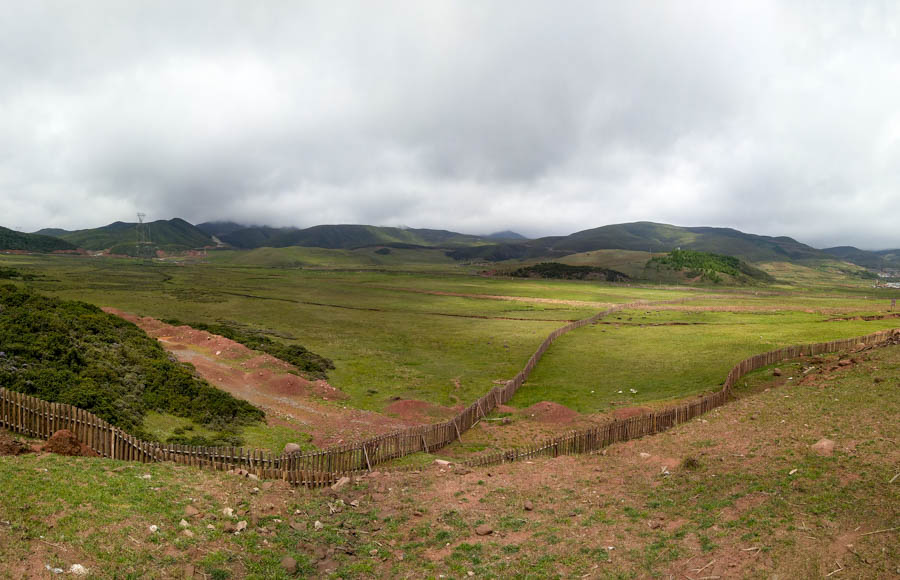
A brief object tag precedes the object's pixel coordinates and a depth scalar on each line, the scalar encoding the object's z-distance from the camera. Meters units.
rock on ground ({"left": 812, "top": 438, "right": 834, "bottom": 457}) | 17.56
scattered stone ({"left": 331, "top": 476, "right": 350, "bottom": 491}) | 18.74
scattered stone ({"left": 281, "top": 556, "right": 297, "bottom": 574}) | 12.48
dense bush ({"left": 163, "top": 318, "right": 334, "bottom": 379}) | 41.59
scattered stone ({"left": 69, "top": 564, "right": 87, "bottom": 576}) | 10.05
